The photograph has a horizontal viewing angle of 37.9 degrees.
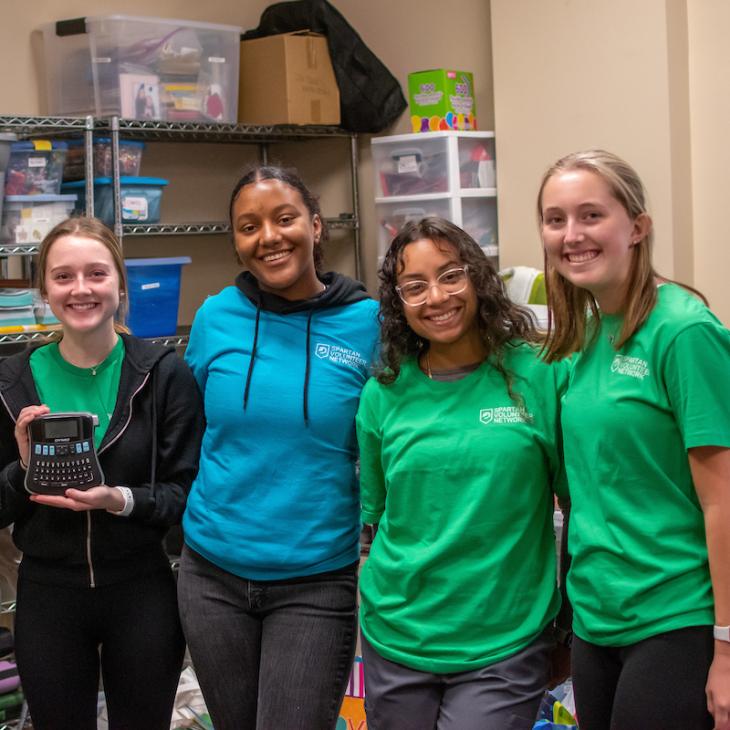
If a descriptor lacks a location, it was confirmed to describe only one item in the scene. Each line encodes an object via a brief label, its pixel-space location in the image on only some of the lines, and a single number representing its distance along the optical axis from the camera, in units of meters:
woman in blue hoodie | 1.81
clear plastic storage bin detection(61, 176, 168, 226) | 3.60
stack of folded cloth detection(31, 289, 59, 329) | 3.26
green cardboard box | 3.82
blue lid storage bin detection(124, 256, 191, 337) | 3.64
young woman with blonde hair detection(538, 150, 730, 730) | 1.42
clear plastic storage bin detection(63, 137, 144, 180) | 3.57
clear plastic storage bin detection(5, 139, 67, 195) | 3.32
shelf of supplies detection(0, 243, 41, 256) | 3.21
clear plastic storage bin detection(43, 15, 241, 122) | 3.64
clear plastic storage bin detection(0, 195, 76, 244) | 3.30
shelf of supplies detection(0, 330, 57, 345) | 3.17
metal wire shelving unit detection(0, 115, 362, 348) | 3.31
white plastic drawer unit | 3.81
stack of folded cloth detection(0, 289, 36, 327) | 3.19
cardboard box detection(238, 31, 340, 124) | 3.92
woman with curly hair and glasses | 1.63
